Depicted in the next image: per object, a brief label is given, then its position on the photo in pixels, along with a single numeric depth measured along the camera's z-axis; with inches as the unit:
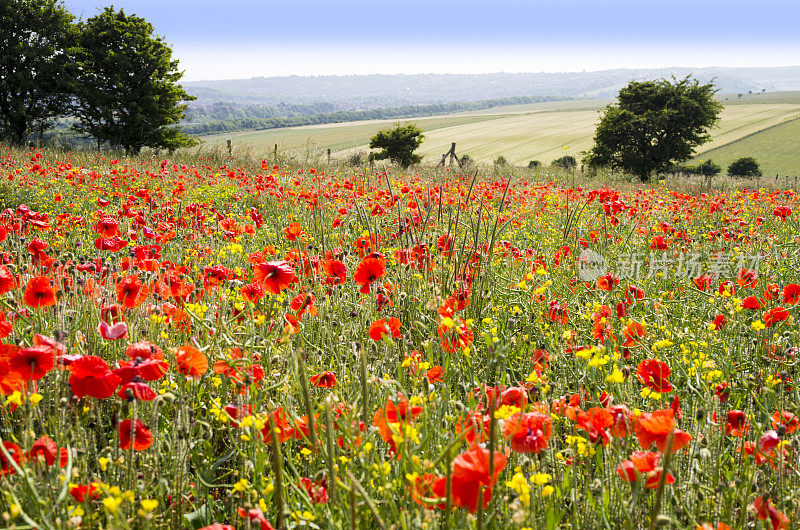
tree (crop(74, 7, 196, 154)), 1091.3
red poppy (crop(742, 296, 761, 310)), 96.2
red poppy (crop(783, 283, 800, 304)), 98.0
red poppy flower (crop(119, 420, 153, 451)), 51.7
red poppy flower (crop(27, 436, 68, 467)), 49.1
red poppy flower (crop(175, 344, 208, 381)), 61.4
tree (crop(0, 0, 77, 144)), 1077.1
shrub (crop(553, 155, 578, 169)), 1479.1
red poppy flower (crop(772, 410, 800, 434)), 62.9
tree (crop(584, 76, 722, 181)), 1216.8
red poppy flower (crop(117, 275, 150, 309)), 81.0
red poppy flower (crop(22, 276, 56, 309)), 74.3
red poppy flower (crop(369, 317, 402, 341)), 76.0
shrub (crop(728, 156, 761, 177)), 1695.4
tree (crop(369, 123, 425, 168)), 1165.1
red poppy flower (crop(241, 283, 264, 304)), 88.0
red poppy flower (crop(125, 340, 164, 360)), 57.0
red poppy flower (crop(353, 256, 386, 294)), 94.2
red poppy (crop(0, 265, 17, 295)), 78.1
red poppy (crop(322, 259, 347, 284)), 97.9
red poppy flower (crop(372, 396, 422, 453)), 51.2
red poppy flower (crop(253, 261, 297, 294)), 80.9
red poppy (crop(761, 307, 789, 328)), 92.6
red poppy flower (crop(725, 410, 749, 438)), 63.3
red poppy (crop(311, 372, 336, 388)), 70.7
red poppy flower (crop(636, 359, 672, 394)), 67.6
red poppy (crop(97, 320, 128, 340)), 61.6
